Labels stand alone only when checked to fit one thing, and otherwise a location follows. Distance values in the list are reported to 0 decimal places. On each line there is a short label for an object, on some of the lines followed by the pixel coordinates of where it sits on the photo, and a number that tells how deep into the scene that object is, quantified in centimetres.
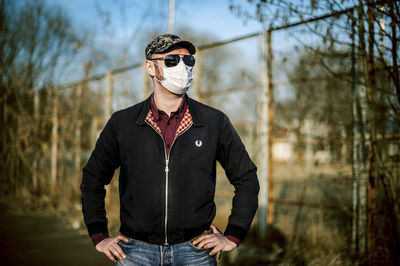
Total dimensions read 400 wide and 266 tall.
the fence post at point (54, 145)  963
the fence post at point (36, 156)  980
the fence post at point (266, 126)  545
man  212
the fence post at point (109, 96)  823
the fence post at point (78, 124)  918
